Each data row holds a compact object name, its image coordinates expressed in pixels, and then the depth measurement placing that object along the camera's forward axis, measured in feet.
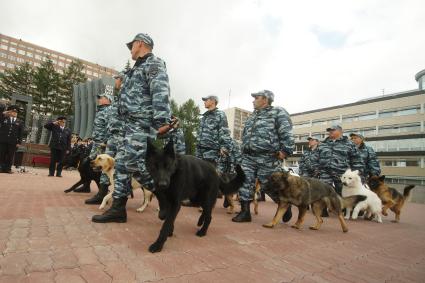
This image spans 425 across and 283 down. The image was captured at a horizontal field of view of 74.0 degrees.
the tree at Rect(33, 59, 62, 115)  139.23
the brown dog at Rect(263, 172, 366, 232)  15.24
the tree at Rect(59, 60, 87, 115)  142.24
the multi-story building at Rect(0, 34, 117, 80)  307.17
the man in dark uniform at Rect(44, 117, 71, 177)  32.63
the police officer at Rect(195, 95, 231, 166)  20.34
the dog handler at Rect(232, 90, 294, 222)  16.60
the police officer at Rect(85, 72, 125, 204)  15.11
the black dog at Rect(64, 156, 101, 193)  20.52
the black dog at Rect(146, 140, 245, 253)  9.12
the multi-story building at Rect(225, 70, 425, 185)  136.15
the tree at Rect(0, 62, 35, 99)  145.48
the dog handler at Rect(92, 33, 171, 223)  11.44
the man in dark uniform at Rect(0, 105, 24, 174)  32.37
